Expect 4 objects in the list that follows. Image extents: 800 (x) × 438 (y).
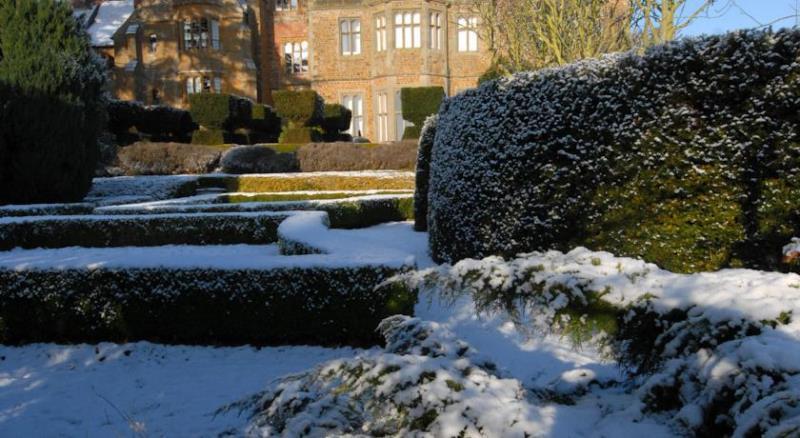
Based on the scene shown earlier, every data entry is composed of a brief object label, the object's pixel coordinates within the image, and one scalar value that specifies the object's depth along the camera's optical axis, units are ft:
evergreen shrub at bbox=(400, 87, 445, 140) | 72.64
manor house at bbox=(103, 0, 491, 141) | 89.30
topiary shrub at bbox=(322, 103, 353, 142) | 77.51
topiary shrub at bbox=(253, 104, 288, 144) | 78.28
